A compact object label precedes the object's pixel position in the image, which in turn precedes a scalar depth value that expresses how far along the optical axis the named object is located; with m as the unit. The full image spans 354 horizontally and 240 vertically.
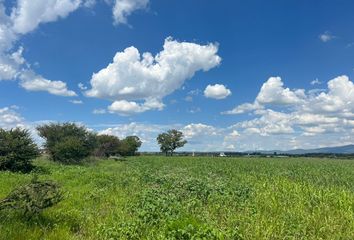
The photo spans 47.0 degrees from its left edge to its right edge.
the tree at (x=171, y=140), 141.00
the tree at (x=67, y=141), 50.72
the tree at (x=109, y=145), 94.16
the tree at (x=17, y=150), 31.58
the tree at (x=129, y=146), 109.50
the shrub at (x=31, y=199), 11.38
